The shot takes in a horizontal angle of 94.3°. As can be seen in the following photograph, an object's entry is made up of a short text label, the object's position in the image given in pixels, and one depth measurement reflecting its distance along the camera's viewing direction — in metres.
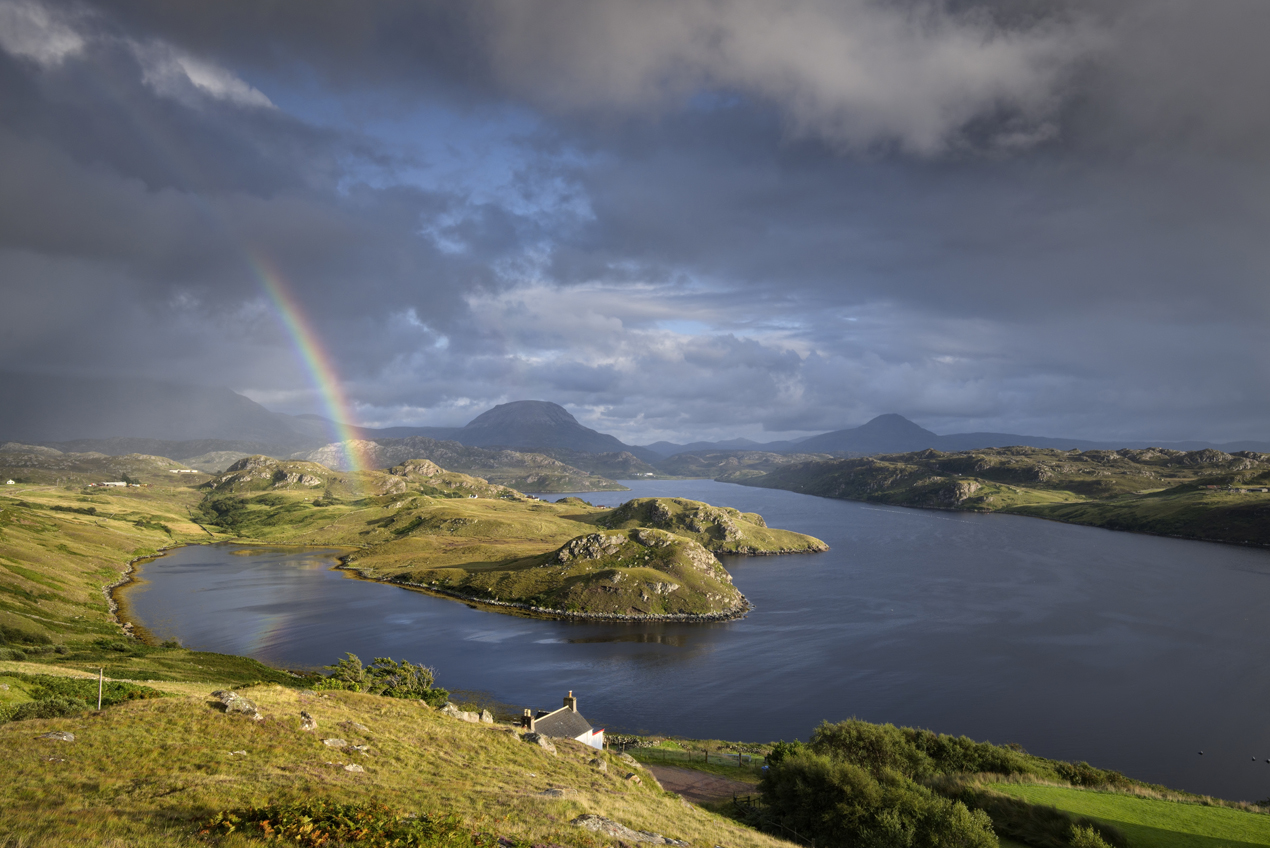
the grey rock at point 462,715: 44.54
